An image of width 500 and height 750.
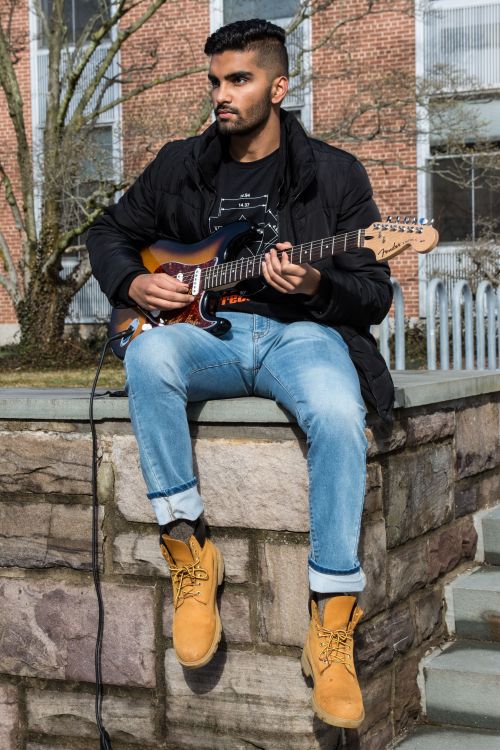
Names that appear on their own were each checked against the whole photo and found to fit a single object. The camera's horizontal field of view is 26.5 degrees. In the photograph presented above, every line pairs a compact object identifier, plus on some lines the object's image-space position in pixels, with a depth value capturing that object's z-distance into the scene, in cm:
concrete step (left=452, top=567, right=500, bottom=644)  411
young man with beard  307
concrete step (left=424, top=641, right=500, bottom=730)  371
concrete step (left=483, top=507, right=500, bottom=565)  453
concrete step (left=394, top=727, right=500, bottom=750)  355
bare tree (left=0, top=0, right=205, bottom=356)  1545
